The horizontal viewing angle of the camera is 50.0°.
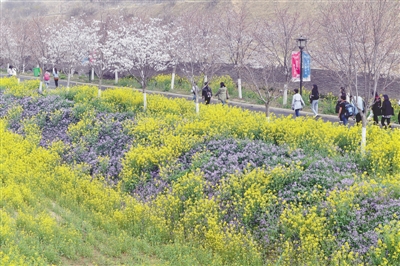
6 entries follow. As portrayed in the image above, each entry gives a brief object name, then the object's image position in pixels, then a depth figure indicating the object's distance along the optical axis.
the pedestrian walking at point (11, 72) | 37.19
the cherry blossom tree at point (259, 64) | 25.56
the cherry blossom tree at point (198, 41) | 21.73
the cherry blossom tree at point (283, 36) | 24.06
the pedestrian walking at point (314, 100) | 20.54
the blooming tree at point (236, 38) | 26.81
